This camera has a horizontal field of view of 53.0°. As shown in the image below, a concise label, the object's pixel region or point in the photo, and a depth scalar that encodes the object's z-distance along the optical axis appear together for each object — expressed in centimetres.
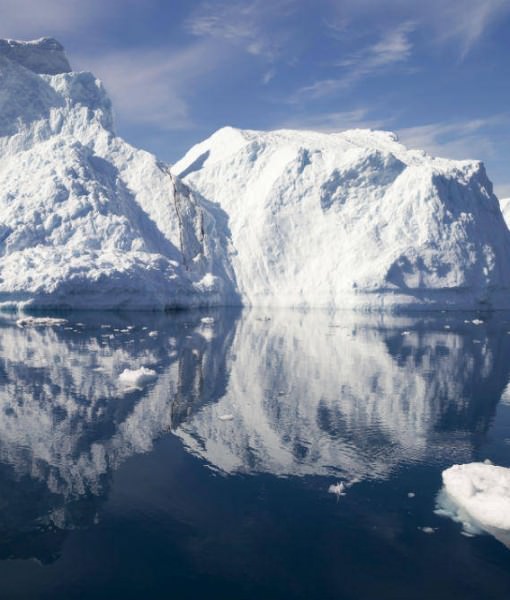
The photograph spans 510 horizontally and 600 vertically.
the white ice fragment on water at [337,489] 994
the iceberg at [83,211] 4788
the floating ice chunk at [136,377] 1800
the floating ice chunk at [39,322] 3700
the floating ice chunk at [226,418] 1437
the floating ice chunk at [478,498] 876
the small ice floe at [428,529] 862
